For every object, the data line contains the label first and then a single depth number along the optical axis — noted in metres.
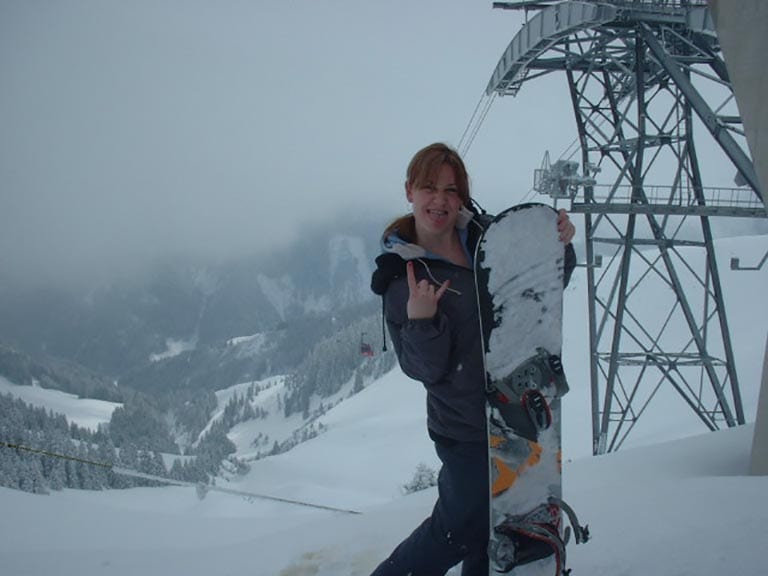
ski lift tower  7.35
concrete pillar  3.32
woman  1.87
